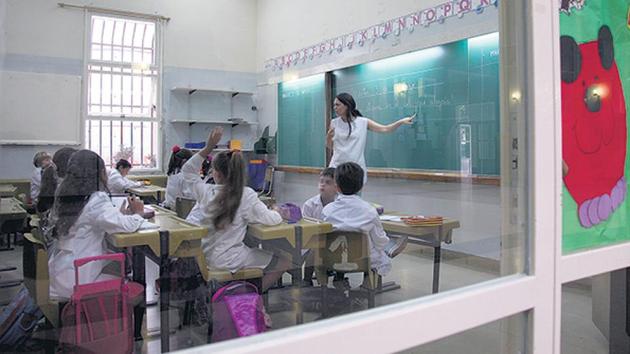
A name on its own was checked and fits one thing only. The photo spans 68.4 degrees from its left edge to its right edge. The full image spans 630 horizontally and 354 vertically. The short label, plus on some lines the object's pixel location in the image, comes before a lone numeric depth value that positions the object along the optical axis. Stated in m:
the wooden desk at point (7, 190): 1.88
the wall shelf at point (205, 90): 2.57
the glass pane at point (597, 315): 1.21
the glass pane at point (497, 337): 0.94
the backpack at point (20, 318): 1.78
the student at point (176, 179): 2.36
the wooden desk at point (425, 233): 2.97
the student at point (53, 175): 1.98
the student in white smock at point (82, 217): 1.97
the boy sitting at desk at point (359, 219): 2.67
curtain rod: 2.21
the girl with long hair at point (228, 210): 2.47
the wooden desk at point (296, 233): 2.50
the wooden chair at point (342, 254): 2.61
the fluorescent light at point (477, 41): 3.17
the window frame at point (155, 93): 1.95
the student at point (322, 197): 2.94
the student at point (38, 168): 1.89
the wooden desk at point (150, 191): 2.43
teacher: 3.89
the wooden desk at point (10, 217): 2.08
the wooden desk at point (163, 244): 2.08
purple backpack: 1.34
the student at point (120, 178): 2.00
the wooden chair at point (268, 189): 2.77
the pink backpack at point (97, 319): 1.80
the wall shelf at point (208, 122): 2.45
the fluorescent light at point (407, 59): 4.30
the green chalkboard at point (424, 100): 3.86
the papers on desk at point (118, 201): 2.14
